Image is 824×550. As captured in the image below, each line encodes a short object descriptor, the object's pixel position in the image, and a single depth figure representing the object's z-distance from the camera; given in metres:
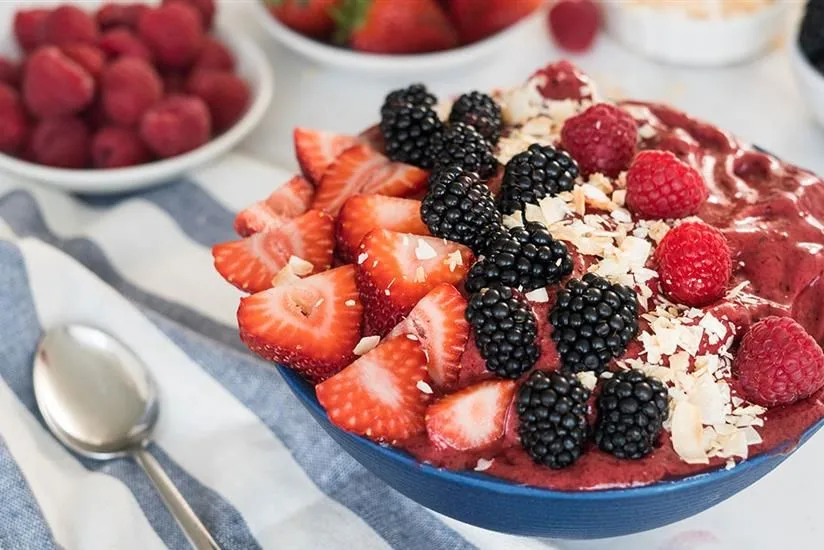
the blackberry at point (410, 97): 0.43
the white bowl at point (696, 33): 0.59
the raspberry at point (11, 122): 0.54
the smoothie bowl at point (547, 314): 0.36
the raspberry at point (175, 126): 0.53
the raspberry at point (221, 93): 0.56
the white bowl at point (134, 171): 0.52
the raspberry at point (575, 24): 0.62
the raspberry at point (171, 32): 0.57
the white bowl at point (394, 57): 0.58
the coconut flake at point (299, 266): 0.39
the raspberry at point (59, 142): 0.54
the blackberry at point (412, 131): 0.42
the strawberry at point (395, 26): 0.57
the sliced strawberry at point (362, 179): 0.41
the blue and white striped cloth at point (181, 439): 0.41
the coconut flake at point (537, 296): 0.37
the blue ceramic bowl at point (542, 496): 0.35
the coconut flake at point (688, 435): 0.36
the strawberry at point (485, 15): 0.59
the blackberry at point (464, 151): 0.41
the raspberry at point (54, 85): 0.53
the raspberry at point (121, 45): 0.56
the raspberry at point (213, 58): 0.58
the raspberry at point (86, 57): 0.55
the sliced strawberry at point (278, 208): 0.42
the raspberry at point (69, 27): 0.56
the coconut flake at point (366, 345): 0.38
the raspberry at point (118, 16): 0.58
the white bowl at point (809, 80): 0.54
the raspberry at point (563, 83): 0.44
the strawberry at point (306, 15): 0.59
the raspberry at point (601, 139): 0.41
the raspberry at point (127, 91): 0.54
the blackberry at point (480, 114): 0.42
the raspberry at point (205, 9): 0.59
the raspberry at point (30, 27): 0.57
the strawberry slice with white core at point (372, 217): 0.40
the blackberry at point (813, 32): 0.54
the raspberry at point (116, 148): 0.54
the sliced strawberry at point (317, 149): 0.43
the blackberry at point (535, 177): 0.39
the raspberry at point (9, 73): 0.56
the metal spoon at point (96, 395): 0.44
